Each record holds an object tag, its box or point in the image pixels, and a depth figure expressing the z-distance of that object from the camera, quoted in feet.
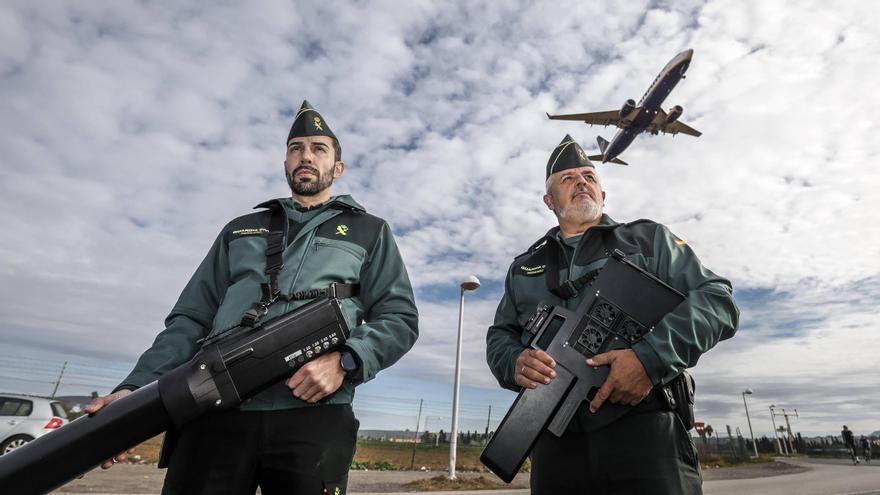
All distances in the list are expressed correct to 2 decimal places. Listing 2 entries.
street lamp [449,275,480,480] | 38.86
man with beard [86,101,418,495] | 6.36
